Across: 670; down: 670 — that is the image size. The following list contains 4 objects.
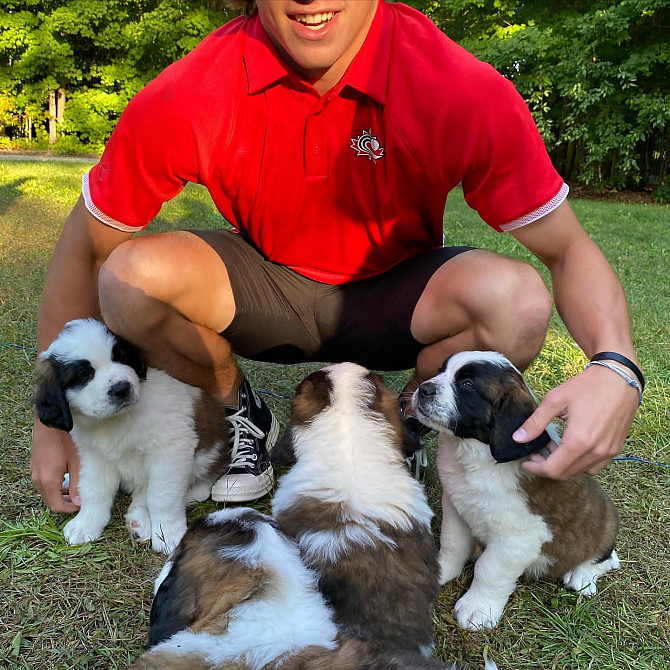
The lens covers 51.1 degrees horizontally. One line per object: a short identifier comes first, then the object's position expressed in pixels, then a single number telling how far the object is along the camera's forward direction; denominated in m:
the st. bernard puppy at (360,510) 0.75
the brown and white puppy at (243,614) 0.62
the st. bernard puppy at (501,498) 0.87
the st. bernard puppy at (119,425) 0.96
